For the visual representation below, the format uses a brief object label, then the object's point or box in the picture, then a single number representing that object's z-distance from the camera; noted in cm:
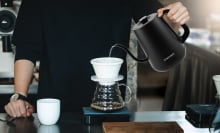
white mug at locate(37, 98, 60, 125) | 169
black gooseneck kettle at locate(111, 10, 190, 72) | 157
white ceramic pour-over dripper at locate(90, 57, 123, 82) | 165
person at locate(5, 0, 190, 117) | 205
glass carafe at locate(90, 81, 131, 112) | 173
